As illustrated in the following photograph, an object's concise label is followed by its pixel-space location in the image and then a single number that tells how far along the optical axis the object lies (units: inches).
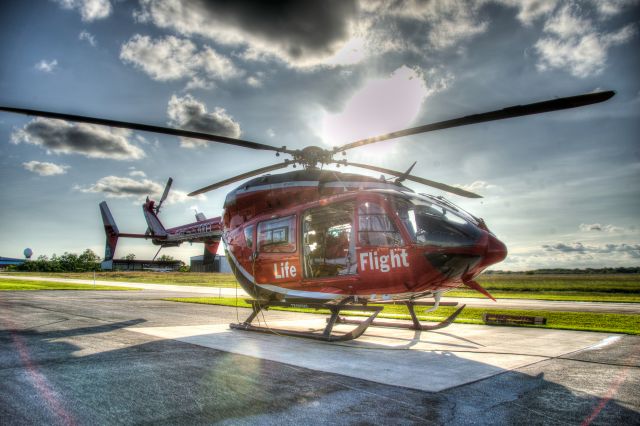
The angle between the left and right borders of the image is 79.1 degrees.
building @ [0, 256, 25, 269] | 6309.1
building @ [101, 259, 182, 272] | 4763.8
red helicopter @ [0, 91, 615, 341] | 271.7
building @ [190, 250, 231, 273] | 3707.9
